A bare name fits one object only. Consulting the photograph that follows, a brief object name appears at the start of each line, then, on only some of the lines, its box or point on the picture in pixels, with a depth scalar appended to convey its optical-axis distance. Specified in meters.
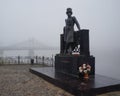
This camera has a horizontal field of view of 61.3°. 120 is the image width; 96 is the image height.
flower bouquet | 3.73
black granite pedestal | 3.94
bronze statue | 4.60
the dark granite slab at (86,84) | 2.88
